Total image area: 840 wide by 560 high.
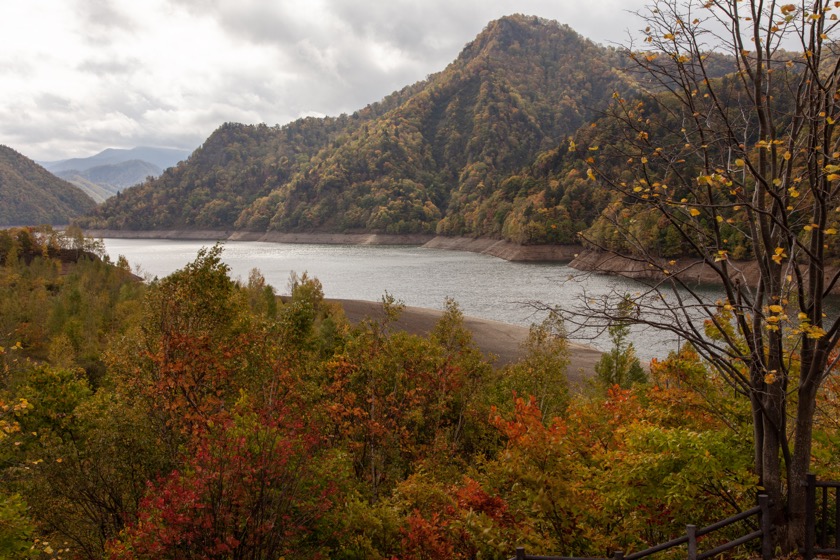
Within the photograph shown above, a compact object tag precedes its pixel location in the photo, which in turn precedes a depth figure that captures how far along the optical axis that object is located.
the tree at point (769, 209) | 7.33
